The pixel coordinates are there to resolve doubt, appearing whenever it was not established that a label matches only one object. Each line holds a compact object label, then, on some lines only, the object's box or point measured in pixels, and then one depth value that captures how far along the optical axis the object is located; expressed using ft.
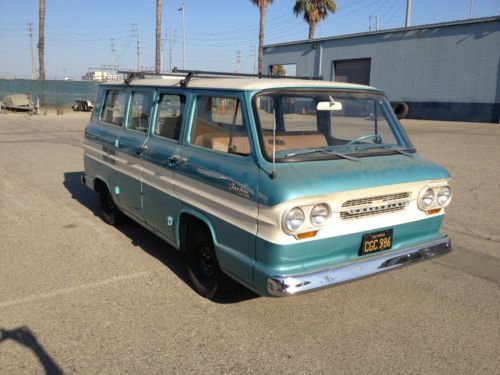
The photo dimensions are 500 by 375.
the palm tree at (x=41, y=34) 106.93
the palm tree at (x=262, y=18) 114.42
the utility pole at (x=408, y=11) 101.04
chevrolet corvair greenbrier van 10.58
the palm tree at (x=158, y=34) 94.22
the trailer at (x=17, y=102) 103.09
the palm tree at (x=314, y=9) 124.57
